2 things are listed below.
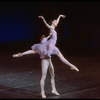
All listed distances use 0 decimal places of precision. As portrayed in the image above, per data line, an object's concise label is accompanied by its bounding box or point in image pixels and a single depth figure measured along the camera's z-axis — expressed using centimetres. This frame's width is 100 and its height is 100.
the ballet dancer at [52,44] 1808
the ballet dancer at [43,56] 1814
